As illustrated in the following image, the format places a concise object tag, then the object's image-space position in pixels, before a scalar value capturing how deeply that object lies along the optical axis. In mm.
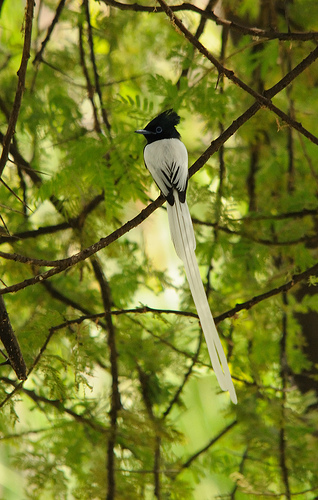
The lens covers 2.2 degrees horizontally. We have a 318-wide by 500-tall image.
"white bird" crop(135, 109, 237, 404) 10648
